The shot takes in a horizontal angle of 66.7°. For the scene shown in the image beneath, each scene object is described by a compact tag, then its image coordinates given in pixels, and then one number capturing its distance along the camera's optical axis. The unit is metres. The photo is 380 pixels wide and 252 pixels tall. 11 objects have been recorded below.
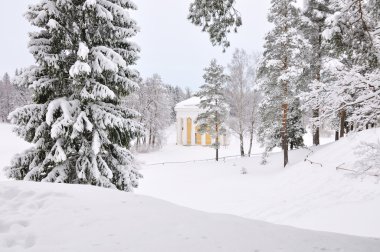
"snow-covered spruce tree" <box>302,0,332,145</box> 18.95
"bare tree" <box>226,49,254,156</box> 28.52
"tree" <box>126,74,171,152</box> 39.59
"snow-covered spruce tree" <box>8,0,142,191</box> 8.18
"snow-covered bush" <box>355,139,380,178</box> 5.66
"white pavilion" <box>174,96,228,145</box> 46.16
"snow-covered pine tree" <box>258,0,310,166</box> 17.52
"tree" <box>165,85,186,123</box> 91.06
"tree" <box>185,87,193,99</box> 99.28
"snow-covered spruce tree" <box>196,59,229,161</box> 29.11
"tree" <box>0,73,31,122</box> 67.12
